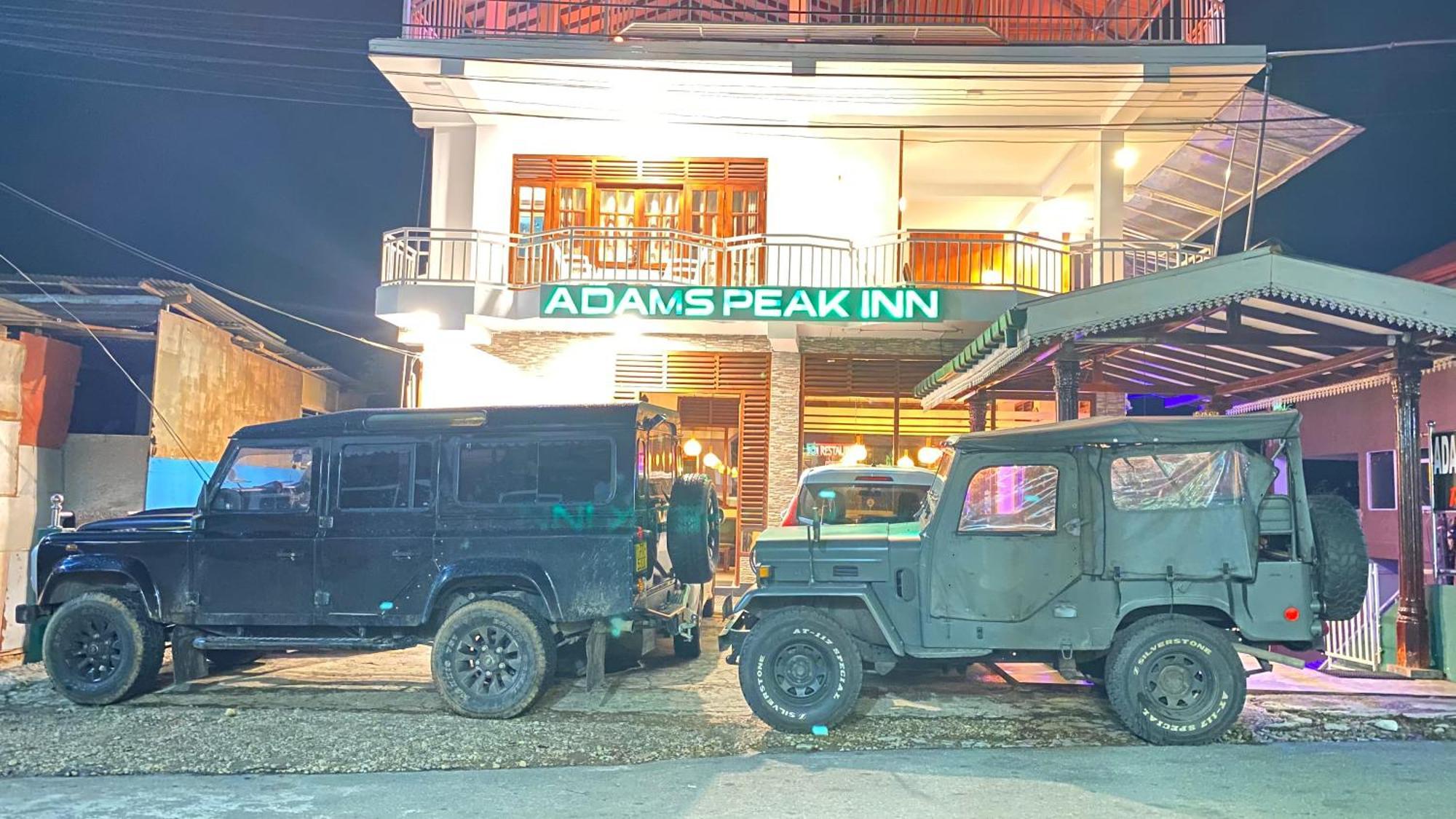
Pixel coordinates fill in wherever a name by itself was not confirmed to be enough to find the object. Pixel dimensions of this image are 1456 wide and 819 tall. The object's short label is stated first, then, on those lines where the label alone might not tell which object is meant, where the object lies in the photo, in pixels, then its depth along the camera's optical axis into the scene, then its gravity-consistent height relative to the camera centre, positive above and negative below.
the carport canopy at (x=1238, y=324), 8.31 +1.64
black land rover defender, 7.93 -0.56
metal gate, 9.88 -1.31
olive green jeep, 7.11 -0.54
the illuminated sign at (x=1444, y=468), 10.05 +0.40
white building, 14.74 +5.24
